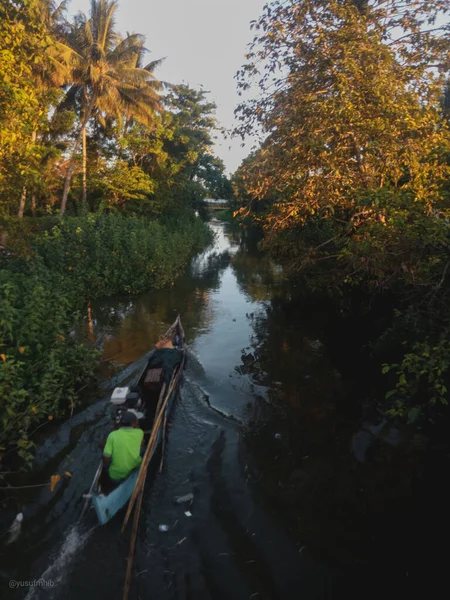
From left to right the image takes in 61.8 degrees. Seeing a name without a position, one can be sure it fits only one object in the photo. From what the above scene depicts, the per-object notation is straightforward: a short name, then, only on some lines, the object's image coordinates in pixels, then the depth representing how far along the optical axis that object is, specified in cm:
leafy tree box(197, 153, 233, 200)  5216
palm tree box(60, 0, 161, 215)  2312
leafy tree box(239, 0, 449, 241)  785
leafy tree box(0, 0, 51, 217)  827
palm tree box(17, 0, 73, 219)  2114
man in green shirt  588
